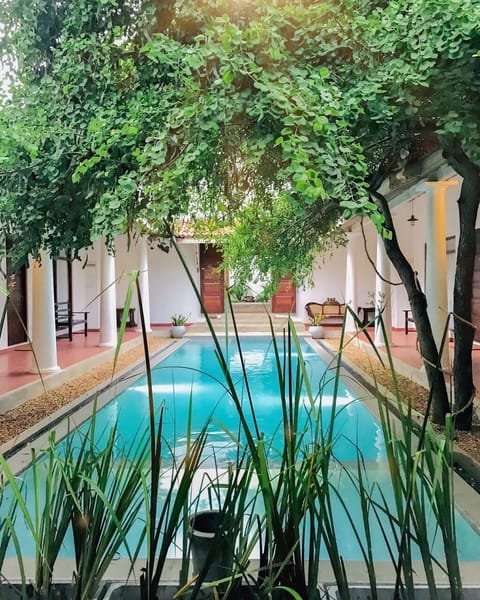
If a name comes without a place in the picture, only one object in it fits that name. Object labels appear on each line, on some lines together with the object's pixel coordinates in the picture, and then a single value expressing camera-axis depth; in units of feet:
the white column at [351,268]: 48.03
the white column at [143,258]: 49.55
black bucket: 3.97
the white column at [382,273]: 34.99
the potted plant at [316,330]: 46.03
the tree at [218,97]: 10.16
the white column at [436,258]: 23.70
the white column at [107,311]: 38.25
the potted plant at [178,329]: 49.62
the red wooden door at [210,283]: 62.13
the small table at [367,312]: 46.25
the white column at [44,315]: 26.16
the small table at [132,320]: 53.66
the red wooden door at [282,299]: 62.13
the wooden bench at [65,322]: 41.57
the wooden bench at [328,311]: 52.50
